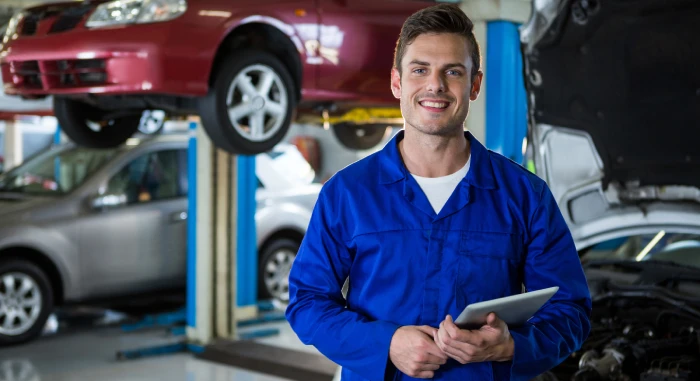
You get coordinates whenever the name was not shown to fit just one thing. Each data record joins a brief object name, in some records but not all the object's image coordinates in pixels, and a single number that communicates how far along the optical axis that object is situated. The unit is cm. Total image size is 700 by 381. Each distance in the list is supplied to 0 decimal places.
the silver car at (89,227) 577
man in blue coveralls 155
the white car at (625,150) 263
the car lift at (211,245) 583
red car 400
